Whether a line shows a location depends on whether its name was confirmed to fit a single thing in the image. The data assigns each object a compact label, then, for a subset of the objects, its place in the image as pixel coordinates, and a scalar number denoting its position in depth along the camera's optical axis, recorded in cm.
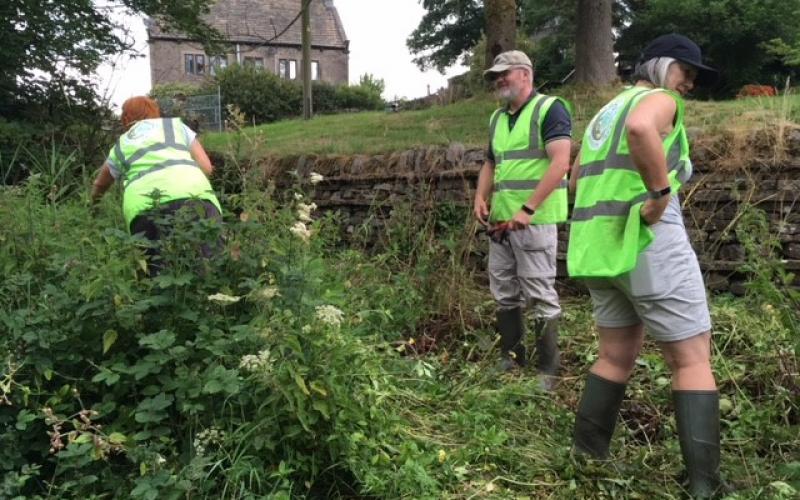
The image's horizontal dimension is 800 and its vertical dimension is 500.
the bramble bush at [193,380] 258
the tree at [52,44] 752
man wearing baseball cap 404
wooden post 1922
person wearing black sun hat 273
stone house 4456
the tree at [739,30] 2245
